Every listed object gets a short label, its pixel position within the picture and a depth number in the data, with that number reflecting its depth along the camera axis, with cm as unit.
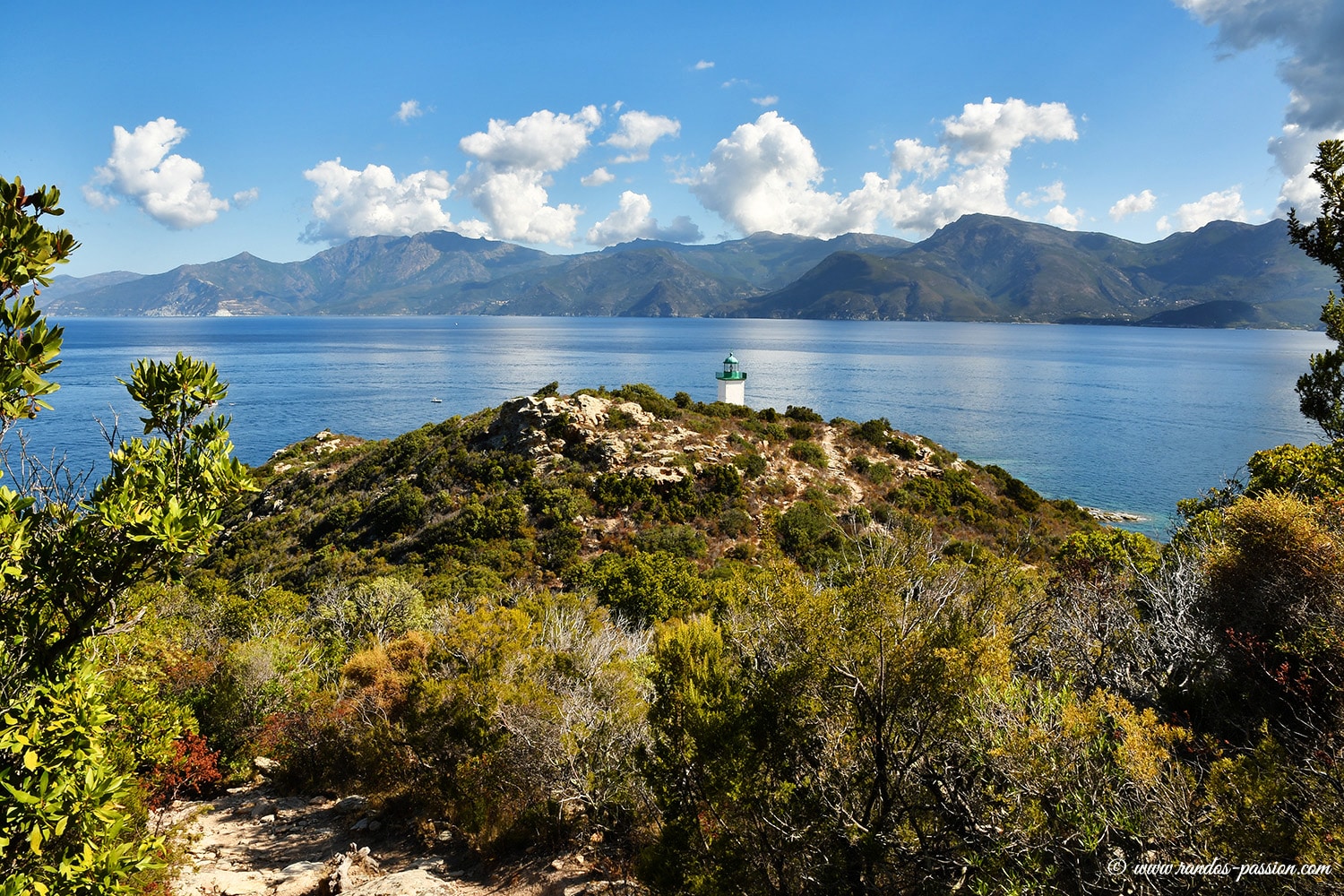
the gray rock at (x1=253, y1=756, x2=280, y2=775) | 1181
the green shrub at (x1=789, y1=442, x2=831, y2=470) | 3120
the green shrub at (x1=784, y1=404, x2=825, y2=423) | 3706
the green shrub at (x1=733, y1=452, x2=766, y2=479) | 2898
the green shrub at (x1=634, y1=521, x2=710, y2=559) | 2342
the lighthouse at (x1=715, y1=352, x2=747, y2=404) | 4391
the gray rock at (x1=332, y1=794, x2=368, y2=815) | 1022
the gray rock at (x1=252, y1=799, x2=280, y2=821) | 1024
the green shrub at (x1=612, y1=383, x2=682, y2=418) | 3306
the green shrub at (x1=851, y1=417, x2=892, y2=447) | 3400
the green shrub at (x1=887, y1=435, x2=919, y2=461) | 3309
